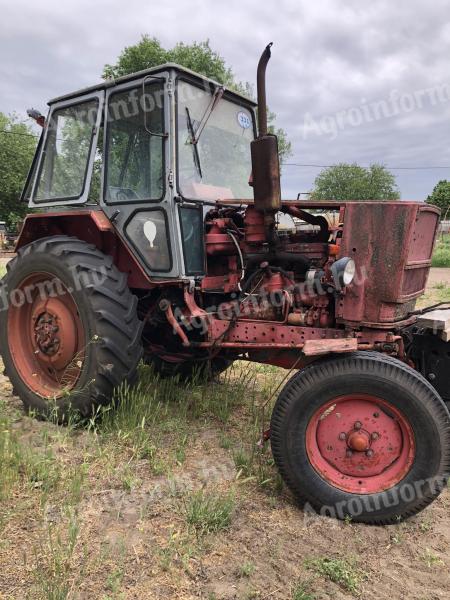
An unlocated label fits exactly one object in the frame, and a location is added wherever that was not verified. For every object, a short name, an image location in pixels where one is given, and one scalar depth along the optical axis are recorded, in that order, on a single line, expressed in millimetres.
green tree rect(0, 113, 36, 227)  29328
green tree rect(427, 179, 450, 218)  59056
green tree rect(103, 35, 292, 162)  19672
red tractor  2525
